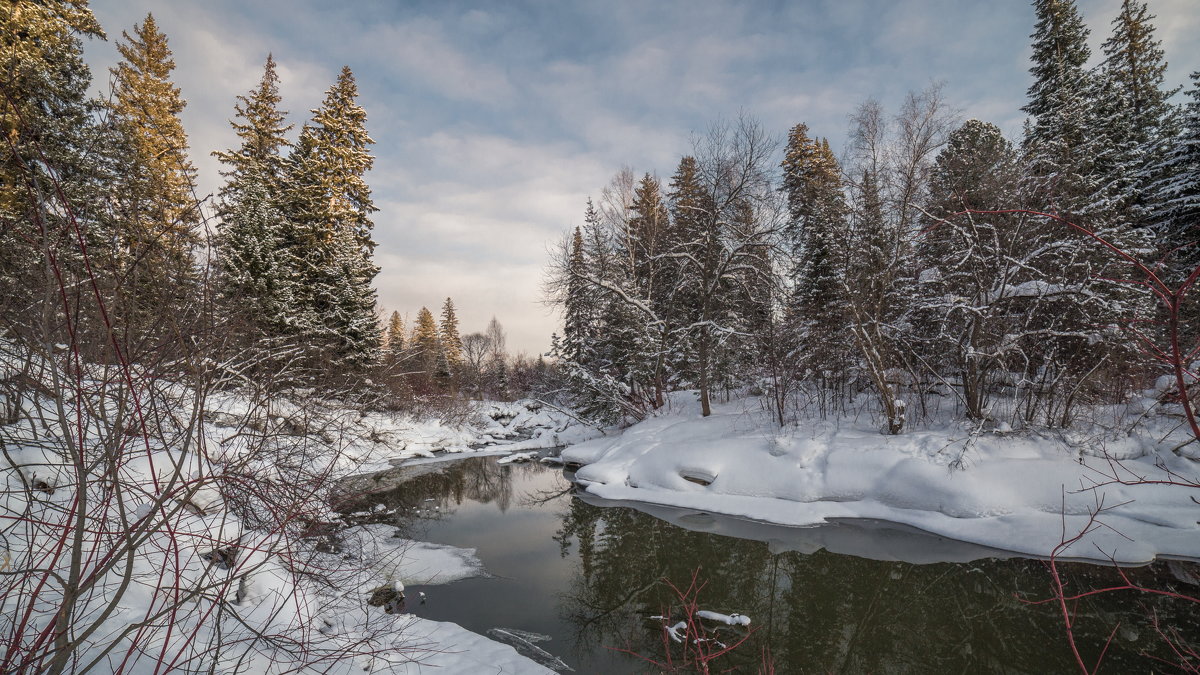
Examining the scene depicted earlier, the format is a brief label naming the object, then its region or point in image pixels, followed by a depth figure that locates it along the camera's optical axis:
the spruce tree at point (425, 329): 41.22
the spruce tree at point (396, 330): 41.41
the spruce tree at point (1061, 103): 9.97
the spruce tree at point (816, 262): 11.83
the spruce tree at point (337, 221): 16.75
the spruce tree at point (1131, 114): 14.20
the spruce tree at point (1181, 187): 12.87
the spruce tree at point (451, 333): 42.86
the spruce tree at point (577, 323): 17.06
